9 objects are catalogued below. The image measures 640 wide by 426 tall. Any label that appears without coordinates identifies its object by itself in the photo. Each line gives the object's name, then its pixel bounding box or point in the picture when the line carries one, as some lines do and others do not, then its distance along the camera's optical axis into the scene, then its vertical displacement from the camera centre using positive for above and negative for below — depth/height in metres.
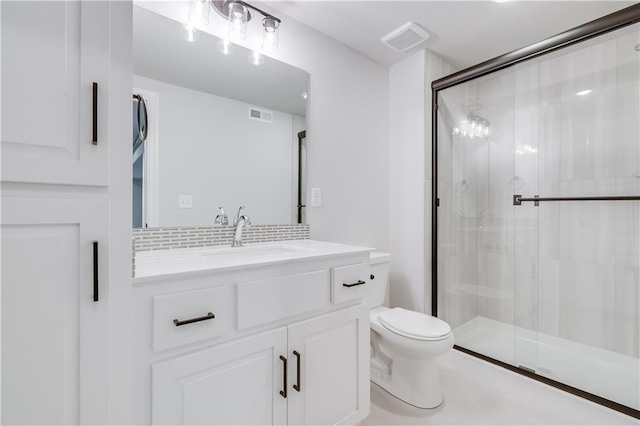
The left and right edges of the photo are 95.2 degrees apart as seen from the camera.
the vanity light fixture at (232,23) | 1.47 +1.04
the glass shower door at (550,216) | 1.95 -0.01
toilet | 1.57 -0.80
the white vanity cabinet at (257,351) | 0.85 -0.48
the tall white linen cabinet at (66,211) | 0.65 +0.01
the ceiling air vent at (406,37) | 1.99 +1.26
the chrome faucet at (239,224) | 1.58 -0.06
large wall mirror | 1.38 +0.45
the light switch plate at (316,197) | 1.96 +0.12
